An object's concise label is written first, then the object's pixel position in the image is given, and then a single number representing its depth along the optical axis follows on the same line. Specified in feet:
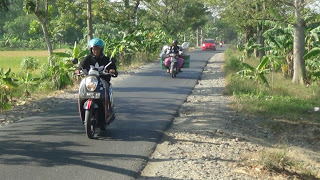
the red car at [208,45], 191.72
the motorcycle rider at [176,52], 60.85
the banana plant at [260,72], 50.85
